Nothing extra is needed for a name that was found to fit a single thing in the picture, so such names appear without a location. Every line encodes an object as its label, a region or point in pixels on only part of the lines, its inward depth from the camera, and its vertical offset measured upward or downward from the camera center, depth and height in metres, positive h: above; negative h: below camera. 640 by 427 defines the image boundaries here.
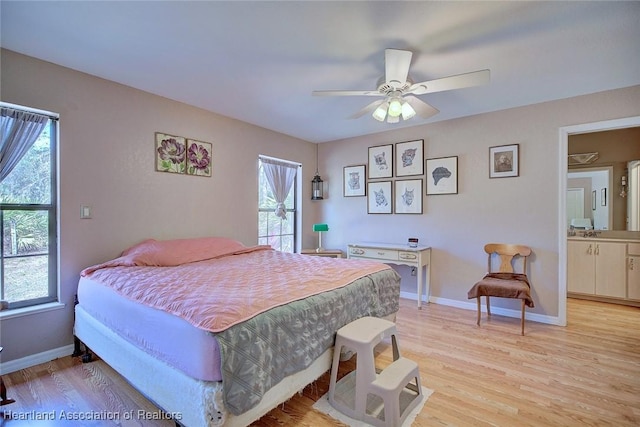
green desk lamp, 4.59 -0.26
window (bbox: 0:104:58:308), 2.32 +0.03
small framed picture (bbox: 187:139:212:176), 3.43 +0.64
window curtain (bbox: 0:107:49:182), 2.29 +0.62
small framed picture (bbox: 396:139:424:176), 4.19 +0.78
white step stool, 1.65 -1.01
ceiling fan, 2.02 +0.95
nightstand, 4.58 -0.66
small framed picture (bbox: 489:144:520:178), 3.51 +0.62
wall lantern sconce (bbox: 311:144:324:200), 5.13 +0.39
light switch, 2.62 -0.01
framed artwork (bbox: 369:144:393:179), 4.46 +0.77
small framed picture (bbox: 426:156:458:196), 3.93 +0.49
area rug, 1.76 -1.24
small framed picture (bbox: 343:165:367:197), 4.75 +0.51
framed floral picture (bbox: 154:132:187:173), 3.16 +0.65
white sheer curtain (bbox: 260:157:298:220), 4.48 +0.51
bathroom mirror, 4.21 +0.51
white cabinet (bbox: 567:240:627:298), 3.96 -0.79
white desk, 3.80 -0.60
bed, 1.39 -0.66
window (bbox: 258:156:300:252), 4.41 +0.13
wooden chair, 3.00 -0.76
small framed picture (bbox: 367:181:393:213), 4.50 +0.22
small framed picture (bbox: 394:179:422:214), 4.22 +0.23
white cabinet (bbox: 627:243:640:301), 3.85 -0.80
